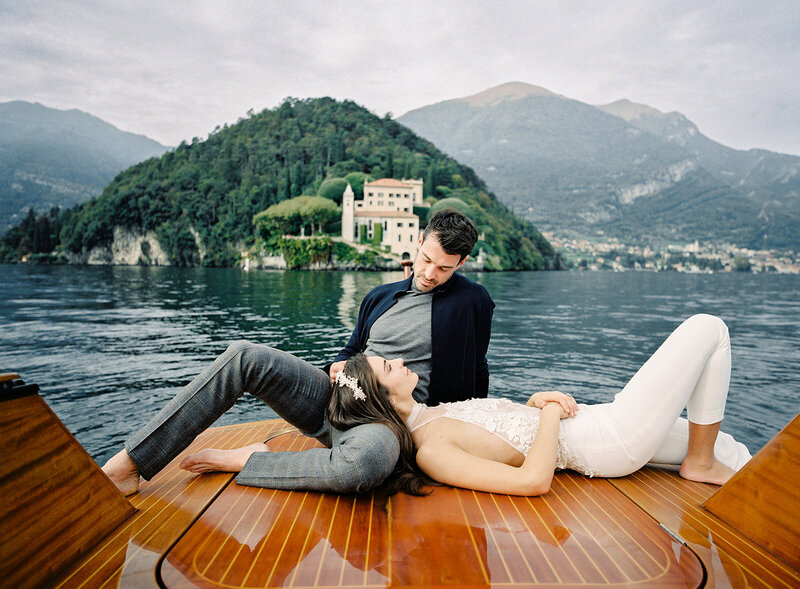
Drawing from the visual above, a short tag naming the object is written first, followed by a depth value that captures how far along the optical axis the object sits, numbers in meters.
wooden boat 1.83
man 2.46
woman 2.55
